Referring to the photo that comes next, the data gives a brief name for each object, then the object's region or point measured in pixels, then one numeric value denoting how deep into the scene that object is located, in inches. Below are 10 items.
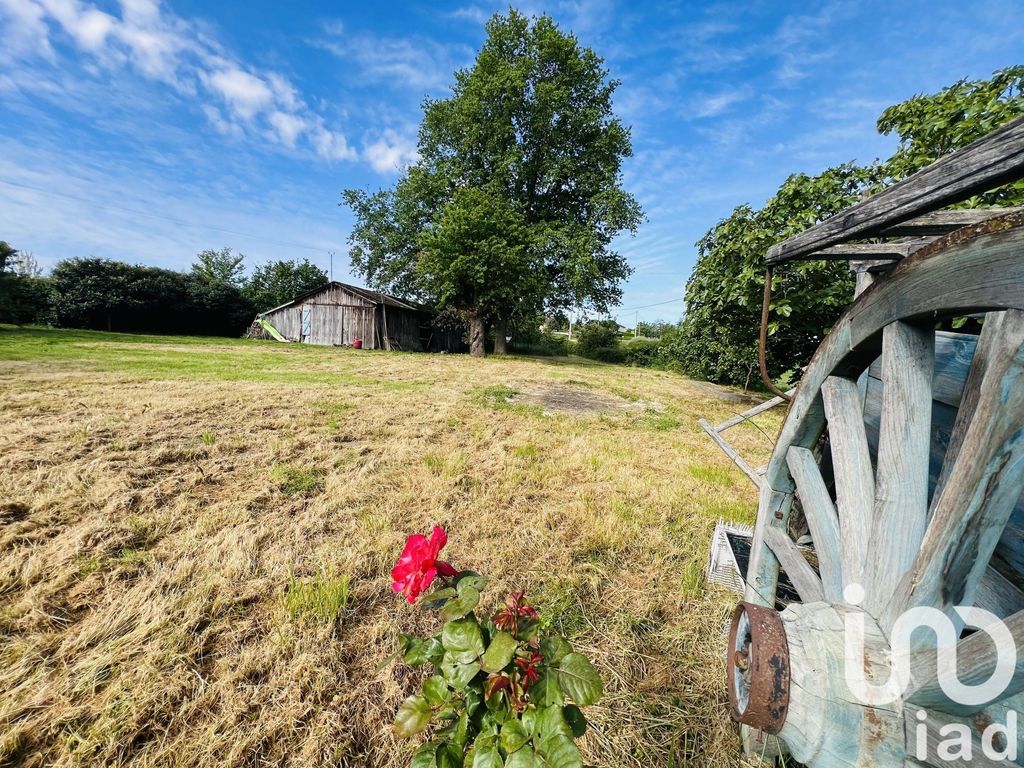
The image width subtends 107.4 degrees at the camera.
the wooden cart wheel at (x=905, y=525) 29.6
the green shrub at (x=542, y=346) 1194.6
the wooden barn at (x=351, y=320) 842.8
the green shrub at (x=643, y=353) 1111.0
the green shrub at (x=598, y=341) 1229.2
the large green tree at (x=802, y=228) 179.9
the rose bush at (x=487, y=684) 30.5
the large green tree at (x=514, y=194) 717.9
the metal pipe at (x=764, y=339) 59.0
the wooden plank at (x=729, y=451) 91.2
